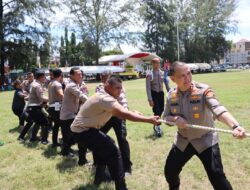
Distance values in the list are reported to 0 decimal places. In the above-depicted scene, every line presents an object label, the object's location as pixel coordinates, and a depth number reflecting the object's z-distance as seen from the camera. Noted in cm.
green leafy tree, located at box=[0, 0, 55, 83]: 4062
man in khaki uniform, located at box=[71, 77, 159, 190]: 437
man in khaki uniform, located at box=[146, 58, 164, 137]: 839
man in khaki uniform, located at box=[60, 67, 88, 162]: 659
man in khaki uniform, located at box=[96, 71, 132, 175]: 590
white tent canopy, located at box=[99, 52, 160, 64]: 4988
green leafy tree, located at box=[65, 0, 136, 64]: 4931
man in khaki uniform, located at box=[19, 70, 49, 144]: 843
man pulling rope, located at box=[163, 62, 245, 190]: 368
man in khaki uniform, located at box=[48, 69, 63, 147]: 755
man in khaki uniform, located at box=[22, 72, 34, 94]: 1090
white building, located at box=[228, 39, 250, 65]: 15932
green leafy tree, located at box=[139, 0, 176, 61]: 6322
